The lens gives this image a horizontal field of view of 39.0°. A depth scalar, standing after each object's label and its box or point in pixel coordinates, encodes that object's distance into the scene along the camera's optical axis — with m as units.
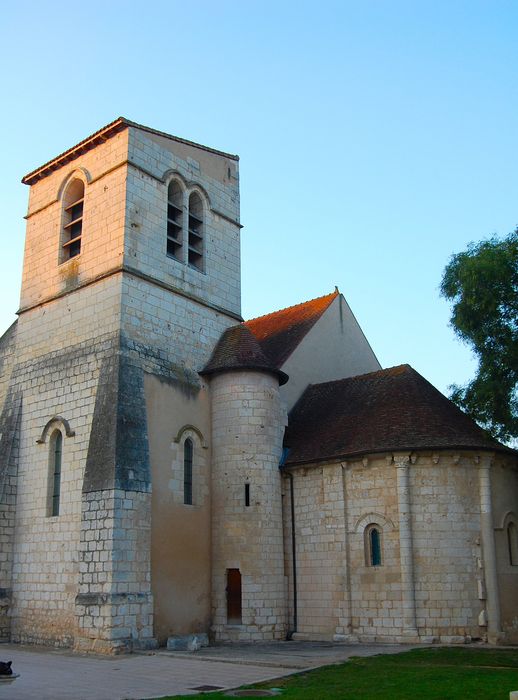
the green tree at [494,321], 17.34
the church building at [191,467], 16.97
